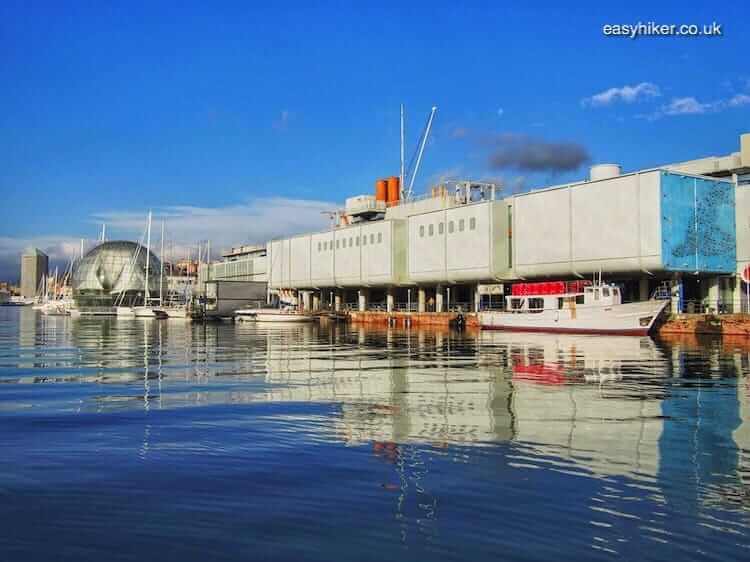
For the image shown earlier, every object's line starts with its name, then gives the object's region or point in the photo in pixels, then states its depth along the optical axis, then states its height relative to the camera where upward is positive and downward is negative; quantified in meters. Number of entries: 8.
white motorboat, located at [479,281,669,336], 66.81 -0.52
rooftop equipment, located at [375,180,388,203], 132.75 +21.35
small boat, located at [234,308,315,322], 107.62 -1.28
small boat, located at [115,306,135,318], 154.12 -1.01
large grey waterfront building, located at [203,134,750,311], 73.19 +7.98
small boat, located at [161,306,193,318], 132.12 -0.90
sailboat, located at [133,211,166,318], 139.25 -0.77
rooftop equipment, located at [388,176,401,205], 131.50 +21.34
